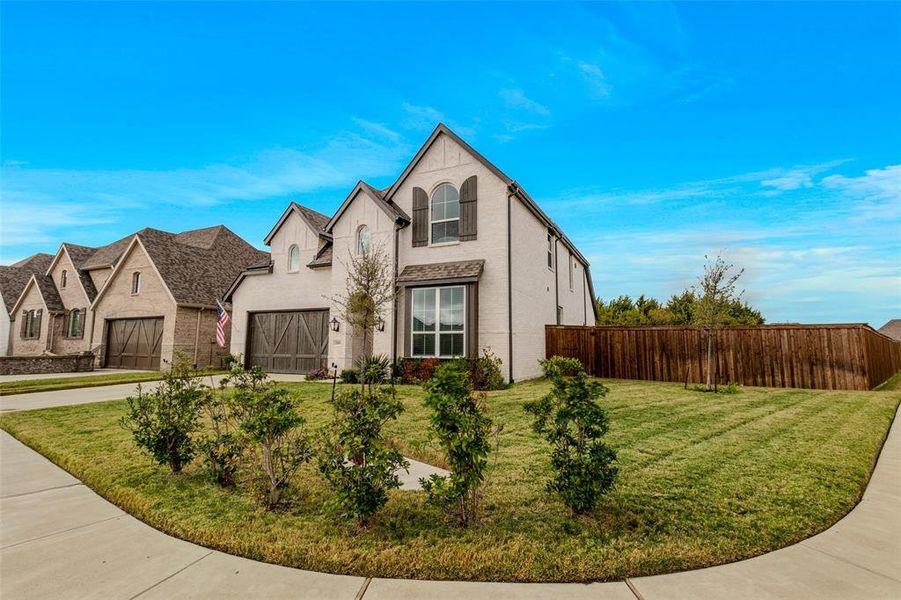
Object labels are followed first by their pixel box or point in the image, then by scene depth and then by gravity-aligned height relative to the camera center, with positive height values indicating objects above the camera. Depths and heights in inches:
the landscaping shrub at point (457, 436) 130.6 -32.8
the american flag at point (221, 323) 695.1 +24.9
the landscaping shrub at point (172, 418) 196.1 -41.0
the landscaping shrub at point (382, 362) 551.7 -33.8
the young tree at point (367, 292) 424.4 +60.9
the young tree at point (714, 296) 499.8 +54.9
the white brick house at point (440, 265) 545.6 +112.4
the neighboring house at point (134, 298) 879.1 +93.3
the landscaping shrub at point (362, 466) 135.5 -45.5
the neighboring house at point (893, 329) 2046.0 +55.1
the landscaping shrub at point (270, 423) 151.3 -33.0
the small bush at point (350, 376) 570.8 -55.2
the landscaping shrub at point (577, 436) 143.1 -37.4
